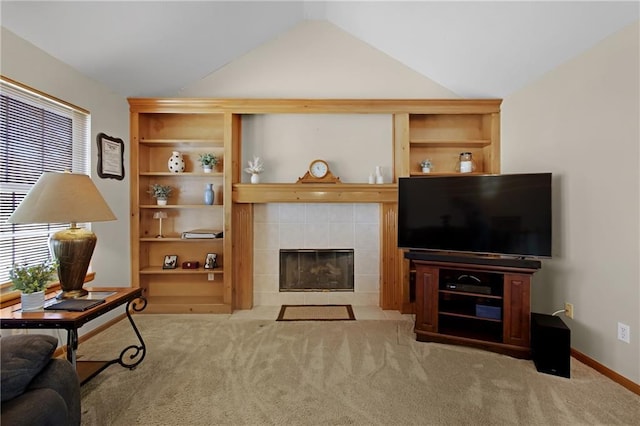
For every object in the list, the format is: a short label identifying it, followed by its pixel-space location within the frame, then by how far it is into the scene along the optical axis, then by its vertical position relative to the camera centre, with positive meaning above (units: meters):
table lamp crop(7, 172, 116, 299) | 1.64 -0.03
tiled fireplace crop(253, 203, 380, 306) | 3.39 -0.36
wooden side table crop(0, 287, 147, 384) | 1.56 -0.61
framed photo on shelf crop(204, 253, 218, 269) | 3.21 -0.58
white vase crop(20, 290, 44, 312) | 1.68 -0.54
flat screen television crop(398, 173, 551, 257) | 2.24 -0.02
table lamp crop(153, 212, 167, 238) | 3.21 -0.06
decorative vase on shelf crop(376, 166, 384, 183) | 3.16 +0.38
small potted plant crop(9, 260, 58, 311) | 1.67 -0.44
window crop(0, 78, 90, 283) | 1.96 +0.43
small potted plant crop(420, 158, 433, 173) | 3.20 +0.50
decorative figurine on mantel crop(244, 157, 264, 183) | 3.18 +0.46
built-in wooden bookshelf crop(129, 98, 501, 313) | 3.11 +0.37
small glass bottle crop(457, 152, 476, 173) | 3.18 +0.53
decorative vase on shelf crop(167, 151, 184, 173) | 3.17 +0.52
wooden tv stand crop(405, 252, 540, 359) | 2.23 -0.77
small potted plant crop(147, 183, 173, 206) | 3.17 +0.18
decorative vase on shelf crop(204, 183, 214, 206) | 3.19 +0.18
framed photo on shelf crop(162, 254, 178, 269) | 3.24 -0.59
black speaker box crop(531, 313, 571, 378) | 1.97 -0.95
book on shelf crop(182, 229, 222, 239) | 3.10 -0.26
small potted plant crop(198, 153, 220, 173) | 3.16 +0.54
